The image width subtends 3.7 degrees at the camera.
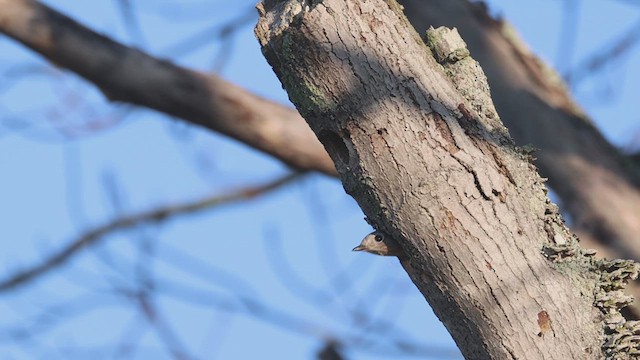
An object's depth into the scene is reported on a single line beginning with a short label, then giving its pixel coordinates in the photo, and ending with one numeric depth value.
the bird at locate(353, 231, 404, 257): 7.09
